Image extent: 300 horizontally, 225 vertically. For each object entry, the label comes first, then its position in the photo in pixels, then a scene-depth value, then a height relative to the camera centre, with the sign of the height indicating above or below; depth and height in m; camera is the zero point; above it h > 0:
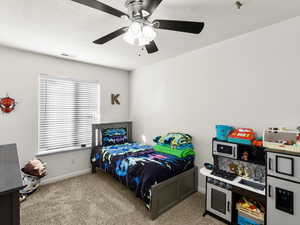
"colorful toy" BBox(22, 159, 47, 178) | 2.73 -0.98
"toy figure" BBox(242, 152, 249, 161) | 2.06 -0.55
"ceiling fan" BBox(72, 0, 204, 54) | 1.35 +0.86
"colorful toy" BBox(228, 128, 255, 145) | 2.04 -0.29
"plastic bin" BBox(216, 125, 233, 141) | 2.28 -0.25
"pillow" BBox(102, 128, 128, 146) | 3.72 -0.56
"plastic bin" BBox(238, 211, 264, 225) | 1.83 -1.26
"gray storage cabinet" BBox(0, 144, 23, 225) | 0.89 -0.50
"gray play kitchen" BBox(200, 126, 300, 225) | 1.57 -0.81
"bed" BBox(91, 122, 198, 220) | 2.17 -0.94
